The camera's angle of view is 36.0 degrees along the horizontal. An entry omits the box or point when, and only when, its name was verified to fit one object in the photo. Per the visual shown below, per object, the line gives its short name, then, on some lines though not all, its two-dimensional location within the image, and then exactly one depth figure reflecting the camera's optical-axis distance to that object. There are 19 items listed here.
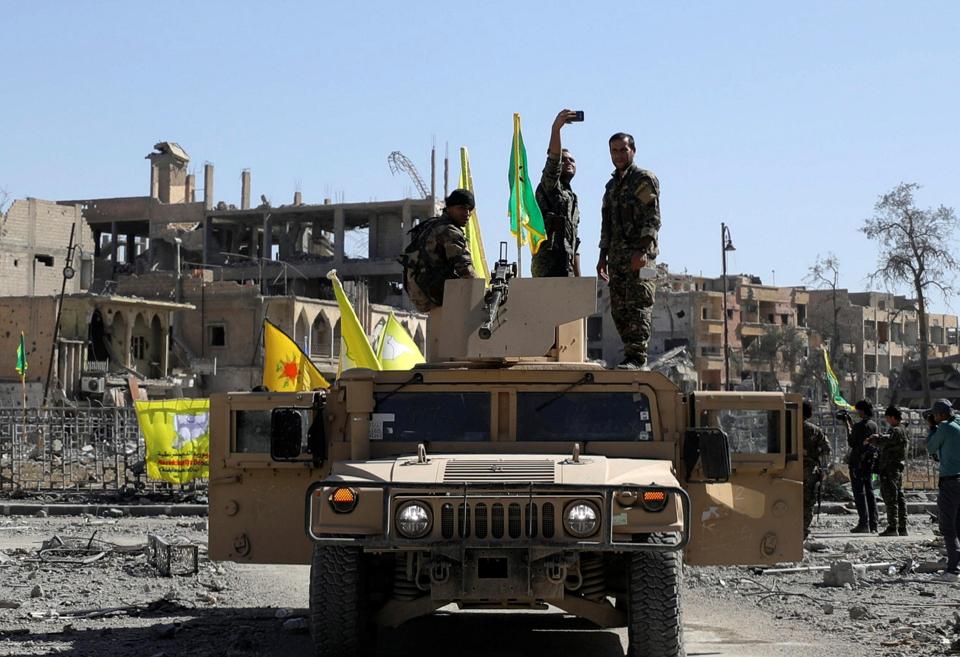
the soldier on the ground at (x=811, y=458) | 14.89
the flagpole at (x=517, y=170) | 14.28
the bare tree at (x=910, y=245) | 55.44
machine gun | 9.39
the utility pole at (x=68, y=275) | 48.76
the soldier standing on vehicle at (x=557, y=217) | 12.00
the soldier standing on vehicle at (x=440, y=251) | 10.50
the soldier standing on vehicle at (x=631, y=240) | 10.77
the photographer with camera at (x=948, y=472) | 13.80
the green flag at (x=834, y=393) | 33.75
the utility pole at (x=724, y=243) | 40.91
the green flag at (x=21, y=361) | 46.29
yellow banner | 23.58
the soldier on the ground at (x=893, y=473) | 17.95
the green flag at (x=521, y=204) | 13.71
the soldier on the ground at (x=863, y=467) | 18.77
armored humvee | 7.88
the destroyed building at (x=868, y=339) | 92.25
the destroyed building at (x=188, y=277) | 60.66
